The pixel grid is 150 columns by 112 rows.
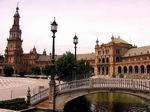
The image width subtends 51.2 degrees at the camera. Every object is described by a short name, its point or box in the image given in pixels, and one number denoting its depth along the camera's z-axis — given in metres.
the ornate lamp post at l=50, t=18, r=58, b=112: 13.10
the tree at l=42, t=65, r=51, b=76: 57.00
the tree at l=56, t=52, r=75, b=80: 33.55
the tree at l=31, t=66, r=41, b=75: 70.53
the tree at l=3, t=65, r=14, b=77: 65.42
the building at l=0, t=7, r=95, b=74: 79.60
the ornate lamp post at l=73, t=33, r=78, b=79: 17.16
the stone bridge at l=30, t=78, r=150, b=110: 16.93
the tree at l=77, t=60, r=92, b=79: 36.62
